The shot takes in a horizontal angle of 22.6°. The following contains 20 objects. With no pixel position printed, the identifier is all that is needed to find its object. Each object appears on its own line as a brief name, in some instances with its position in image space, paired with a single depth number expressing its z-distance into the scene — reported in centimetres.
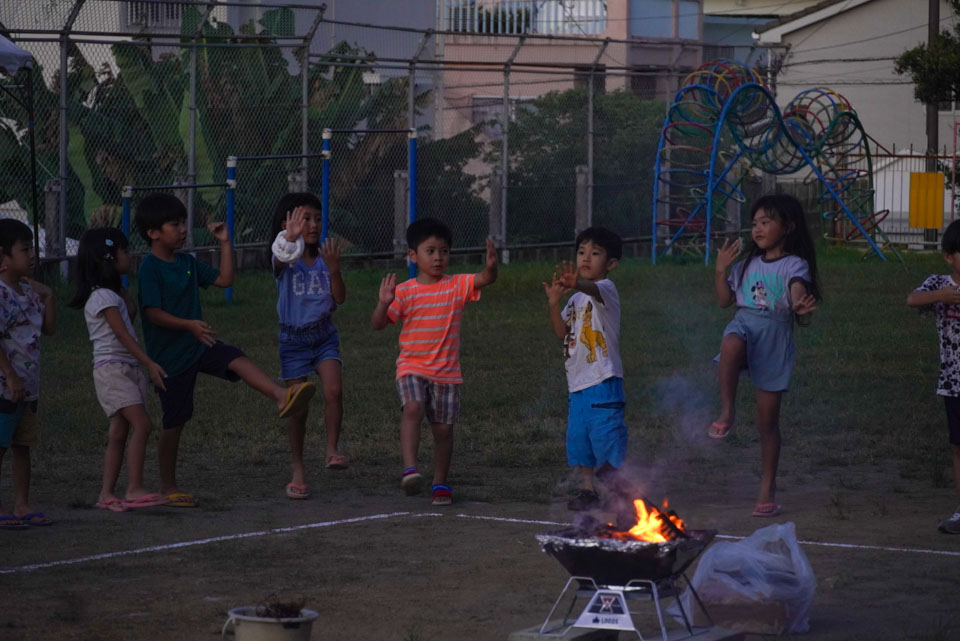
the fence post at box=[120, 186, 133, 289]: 2507
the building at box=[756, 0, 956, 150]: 6537
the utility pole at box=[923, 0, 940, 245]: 4896
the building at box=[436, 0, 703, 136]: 5851
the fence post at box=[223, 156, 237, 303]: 2698
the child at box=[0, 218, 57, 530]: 1149
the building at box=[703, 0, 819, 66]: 7166
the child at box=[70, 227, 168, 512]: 1208
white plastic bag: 854
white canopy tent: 2170
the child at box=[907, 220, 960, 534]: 1162
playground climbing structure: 3777
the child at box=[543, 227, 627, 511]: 1169
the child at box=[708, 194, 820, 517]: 1193
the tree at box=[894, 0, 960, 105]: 2577
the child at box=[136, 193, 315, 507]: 1225
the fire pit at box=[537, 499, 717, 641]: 760
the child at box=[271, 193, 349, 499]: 1293
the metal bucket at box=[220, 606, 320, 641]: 735
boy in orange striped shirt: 1255
